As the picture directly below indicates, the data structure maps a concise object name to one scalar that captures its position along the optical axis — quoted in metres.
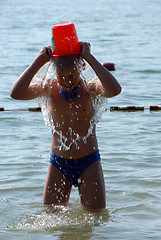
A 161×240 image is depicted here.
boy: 9.06
